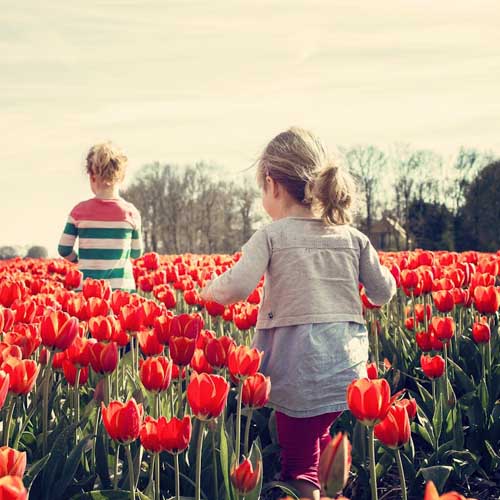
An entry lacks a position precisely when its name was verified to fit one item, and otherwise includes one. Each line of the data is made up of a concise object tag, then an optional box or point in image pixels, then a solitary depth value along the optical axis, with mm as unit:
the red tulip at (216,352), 3408
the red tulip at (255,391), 3102
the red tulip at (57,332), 3260
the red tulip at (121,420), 2521
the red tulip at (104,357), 3213
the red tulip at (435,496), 1231
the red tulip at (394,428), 2631
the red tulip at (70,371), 3633
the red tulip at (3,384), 2443
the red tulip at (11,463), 1955
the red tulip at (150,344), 3539
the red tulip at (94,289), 4586
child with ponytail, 3775
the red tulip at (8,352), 2920
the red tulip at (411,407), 3029
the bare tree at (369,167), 50844
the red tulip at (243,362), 3156
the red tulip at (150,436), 2492
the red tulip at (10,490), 1534
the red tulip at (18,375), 2834
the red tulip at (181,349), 3258
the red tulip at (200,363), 3439
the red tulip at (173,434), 2473
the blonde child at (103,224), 6820
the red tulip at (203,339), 3561
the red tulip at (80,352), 3338
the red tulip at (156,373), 2932
